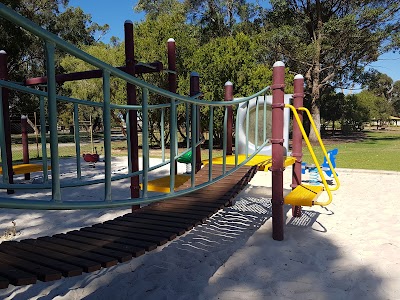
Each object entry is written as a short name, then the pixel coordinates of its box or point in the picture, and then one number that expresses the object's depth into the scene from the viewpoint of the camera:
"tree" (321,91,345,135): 30.30
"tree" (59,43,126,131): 16.37
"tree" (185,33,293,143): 14.53
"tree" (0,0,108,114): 15.10
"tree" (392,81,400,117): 66.97
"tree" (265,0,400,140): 16.62
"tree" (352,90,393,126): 34.62
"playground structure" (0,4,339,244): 1.40
